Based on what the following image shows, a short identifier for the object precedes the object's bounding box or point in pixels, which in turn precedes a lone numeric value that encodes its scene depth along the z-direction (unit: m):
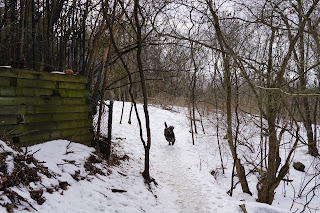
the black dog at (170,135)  9.06
